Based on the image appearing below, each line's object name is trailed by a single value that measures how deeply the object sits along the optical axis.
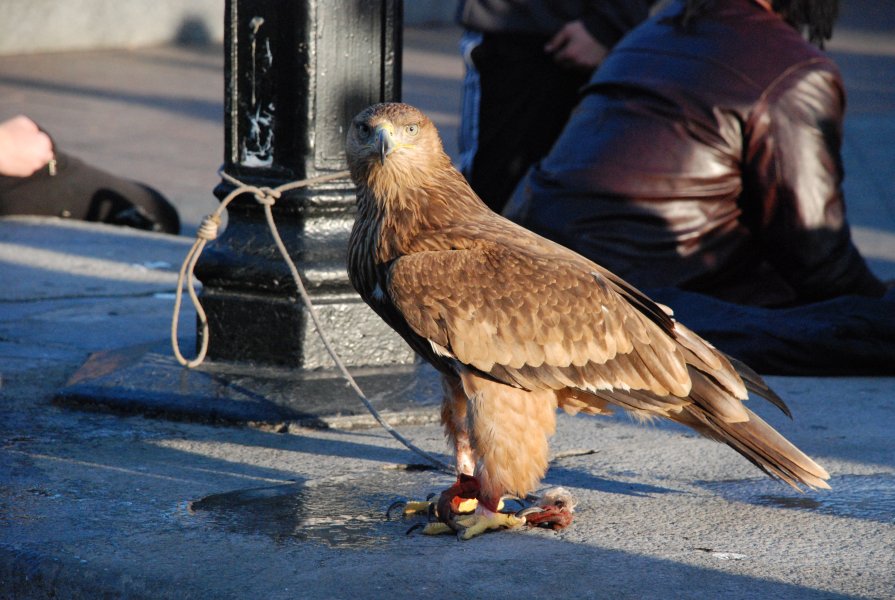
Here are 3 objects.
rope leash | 8.65
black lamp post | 9.86
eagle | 7.13
